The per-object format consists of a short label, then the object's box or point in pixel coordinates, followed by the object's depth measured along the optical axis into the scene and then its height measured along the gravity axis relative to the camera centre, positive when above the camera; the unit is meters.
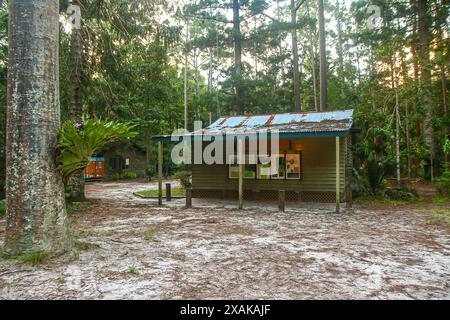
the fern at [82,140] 4.61 +0.38
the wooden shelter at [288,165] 11.41 +0.02
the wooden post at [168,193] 12.84 -1.05
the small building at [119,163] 25.53 +0.32
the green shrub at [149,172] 24.90 -0.43
